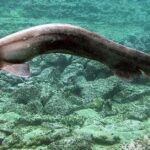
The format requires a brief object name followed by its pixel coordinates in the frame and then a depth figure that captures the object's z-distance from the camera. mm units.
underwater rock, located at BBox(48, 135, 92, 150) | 5980
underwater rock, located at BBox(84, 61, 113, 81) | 11052
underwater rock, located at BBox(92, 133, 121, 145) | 6917
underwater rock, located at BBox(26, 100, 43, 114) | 8564
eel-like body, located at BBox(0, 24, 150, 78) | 1511
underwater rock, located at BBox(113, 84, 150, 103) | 10069
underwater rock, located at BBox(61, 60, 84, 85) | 11069
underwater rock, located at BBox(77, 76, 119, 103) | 9870
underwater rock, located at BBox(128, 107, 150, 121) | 8706
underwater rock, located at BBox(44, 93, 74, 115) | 8649
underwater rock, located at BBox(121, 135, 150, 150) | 5649
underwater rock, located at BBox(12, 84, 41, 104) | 9144
